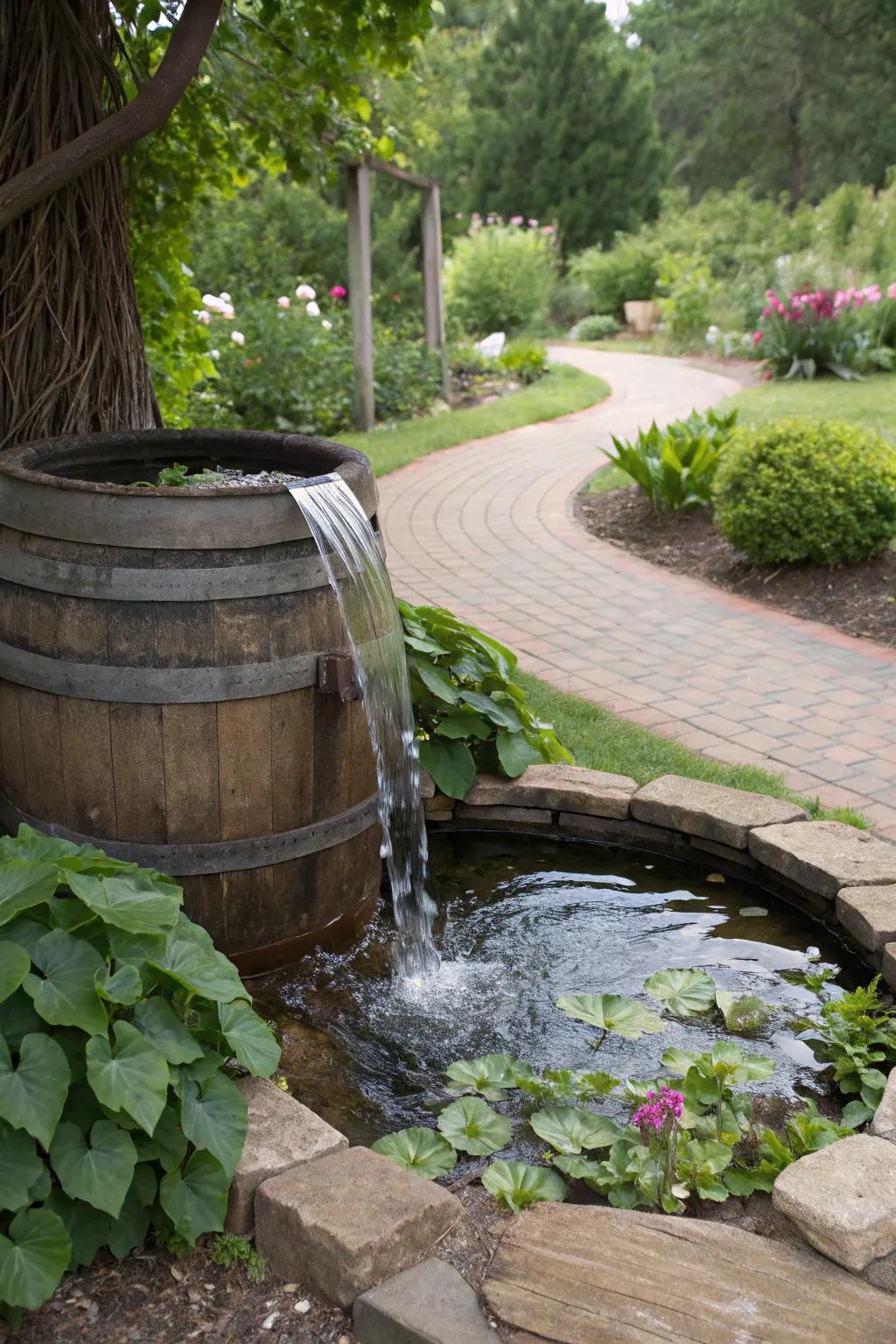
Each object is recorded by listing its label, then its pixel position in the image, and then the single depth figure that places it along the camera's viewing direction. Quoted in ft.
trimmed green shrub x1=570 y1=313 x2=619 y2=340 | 64.75
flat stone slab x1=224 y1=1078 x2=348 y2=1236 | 6.64
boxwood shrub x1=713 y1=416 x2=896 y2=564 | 19.56
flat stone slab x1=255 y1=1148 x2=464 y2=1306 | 6.10
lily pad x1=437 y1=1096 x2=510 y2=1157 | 7.48
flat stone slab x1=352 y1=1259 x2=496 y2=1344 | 5.82
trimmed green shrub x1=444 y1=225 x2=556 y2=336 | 53.06
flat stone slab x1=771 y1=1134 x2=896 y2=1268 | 6.24
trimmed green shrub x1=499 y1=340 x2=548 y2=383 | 44.96
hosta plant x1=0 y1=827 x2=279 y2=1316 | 5.91
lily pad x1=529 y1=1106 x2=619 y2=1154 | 7.36
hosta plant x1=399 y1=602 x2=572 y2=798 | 11.62
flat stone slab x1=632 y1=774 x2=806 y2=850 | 11.07
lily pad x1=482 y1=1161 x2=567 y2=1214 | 6.85
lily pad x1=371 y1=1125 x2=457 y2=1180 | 7.26
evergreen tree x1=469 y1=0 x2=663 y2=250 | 78.43
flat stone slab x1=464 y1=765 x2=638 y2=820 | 11.68
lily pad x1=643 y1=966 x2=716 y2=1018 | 8.98
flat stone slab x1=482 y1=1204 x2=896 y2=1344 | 5.90
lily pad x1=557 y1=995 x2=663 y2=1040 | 8.51
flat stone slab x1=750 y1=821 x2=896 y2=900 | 10.17
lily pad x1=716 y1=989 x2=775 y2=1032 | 8.92
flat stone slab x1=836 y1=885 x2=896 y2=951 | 9.42
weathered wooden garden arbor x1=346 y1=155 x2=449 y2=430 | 31.22
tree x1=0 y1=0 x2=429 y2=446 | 10.23
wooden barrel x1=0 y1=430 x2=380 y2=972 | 8.02
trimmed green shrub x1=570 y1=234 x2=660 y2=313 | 67.00
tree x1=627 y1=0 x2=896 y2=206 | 95.35
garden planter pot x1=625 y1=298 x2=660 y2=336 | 65.00
